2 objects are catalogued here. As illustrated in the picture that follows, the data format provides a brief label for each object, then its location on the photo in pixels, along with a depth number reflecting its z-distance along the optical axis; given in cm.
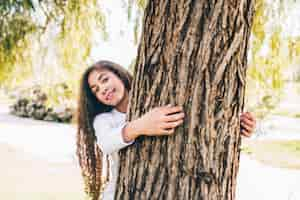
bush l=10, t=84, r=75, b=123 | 1498
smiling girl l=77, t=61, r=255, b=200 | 199
